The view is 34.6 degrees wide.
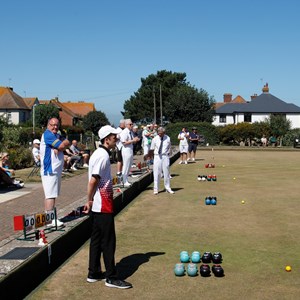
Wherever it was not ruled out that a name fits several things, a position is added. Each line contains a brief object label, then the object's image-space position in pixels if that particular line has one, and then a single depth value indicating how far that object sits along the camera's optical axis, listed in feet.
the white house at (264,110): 227.61
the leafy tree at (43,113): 232.12
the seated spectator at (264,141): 144.56
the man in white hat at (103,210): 16.97
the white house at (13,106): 232.53
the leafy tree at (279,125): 161.38
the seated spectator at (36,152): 48.70
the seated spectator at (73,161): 56.11
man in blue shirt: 22.39
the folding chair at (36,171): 49.15
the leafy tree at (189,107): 191.83
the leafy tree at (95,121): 252.01
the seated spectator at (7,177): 39.88
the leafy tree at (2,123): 84.38
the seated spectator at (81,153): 59.51
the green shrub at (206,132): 145.73
